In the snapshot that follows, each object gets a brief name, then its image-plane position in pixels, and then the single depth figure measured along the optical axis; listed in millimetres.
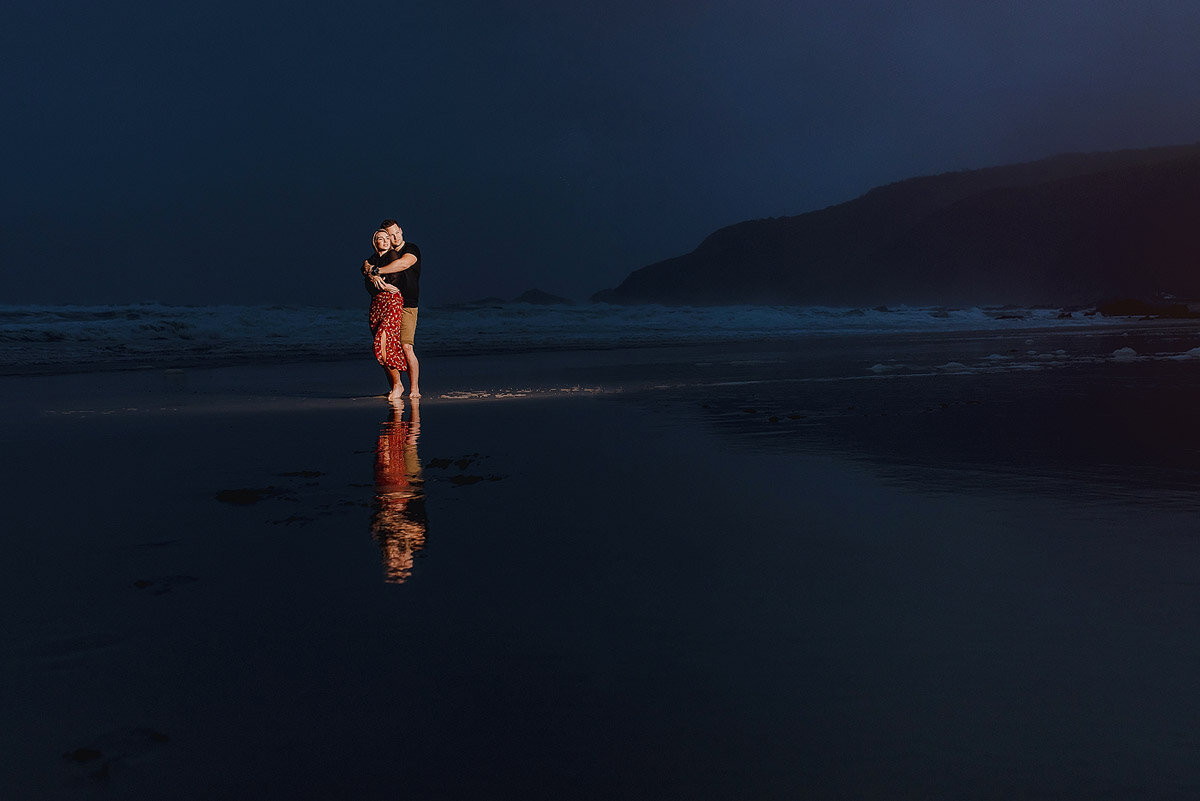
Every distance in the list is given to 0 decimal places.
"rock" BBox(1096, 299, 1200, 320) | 44238
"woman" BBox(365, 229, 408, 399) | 11812
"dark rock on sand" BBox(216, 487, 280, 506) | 5289
